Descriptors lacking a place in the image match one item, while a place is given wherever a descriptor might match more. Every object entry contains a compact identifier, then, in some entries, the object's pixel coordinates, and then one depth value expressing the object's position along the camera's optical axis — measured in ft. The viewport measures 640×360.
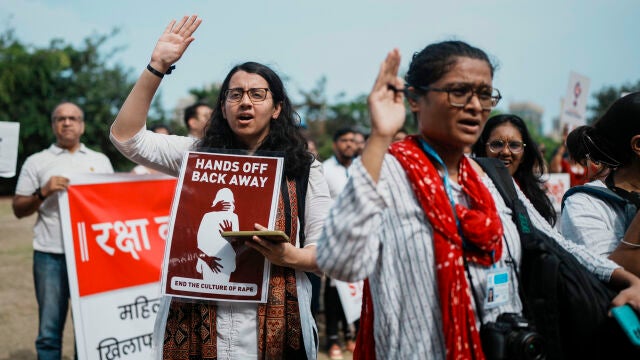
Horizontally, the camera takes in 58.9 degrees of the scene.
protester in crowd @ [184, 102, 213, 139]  18.60
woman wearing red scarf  4.97
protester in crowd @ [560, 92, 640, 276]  7.43
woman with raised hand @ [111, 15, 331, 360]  7.22
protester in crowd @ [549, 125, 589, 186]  22.48
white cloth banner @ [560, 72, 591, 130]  23.29
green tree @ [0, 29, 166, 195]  72.79
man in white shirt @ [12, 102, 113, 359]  13.82
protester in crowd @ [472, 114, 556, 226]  12.23
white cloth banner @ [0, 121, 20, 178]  13.67
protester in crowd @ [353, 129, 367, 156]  21.27
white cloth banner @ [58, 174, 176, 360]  13.06
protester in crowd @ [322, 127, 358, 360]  18.52
